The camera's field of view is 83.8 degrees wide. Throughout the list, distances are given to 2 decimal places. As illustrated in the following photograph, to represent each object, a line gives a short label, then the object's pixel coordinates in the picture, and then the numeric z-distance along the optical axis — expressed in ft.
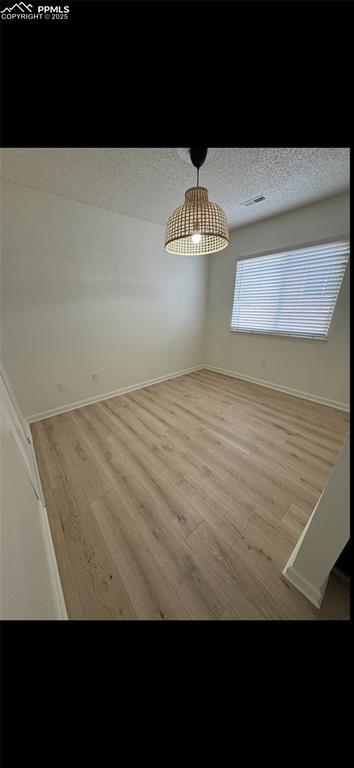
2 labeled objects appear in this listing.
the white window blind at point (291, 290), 7.05
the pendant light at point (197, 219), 3.60
